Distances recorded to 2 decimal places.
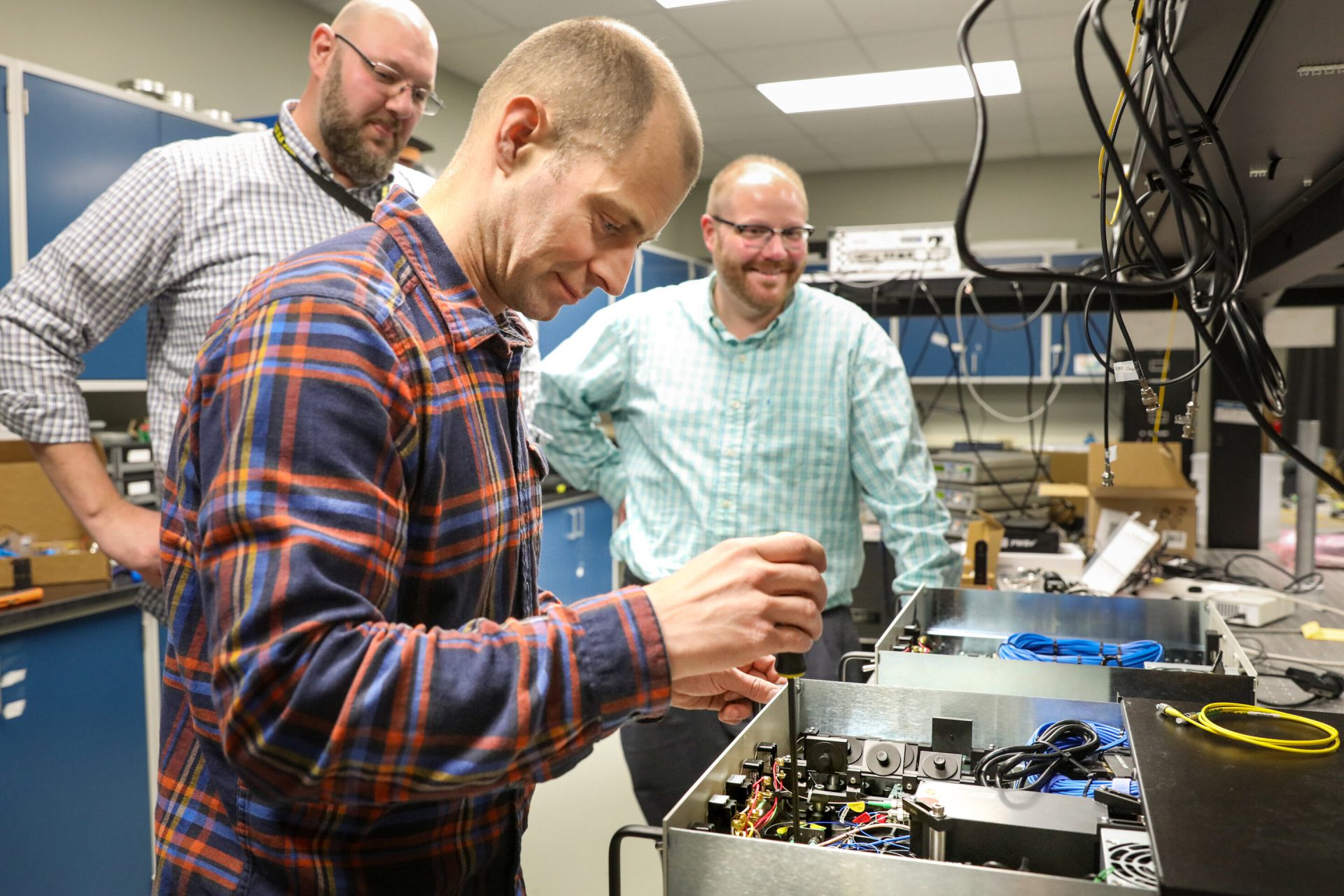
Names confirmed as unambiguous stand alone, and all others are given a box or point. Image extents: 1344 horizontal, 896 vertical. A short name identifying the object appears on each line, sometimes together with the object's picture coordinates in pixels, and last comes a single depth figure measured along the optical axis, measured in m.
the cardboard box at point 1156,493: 2.85
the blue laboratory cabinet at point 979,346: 5.53
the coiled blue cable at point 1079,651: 1.44
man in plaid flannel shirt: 0.55
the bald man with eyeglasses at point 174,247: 1.51
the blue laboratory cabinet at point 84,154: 2.40
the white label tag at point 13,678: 2.06
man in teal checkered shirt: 1.89
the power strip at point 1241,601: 2.18
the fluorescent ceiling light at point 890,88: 4.72
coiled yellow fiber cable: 0.77
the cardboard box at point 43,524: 2.24
